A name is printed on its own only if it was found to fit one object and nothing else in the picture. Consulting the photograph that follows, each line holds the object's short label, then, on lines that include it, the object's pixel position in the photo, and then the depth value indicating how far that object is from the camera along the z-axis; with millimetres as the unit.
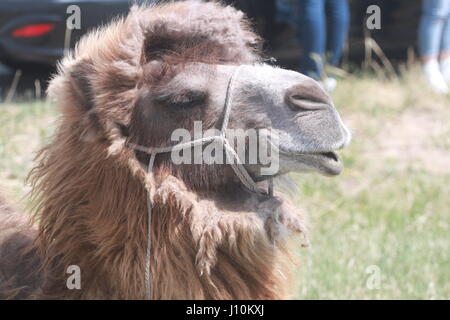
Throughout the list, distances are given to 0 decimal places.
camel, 2943
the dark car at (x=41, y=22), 7340
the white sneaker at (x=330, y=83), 7316
